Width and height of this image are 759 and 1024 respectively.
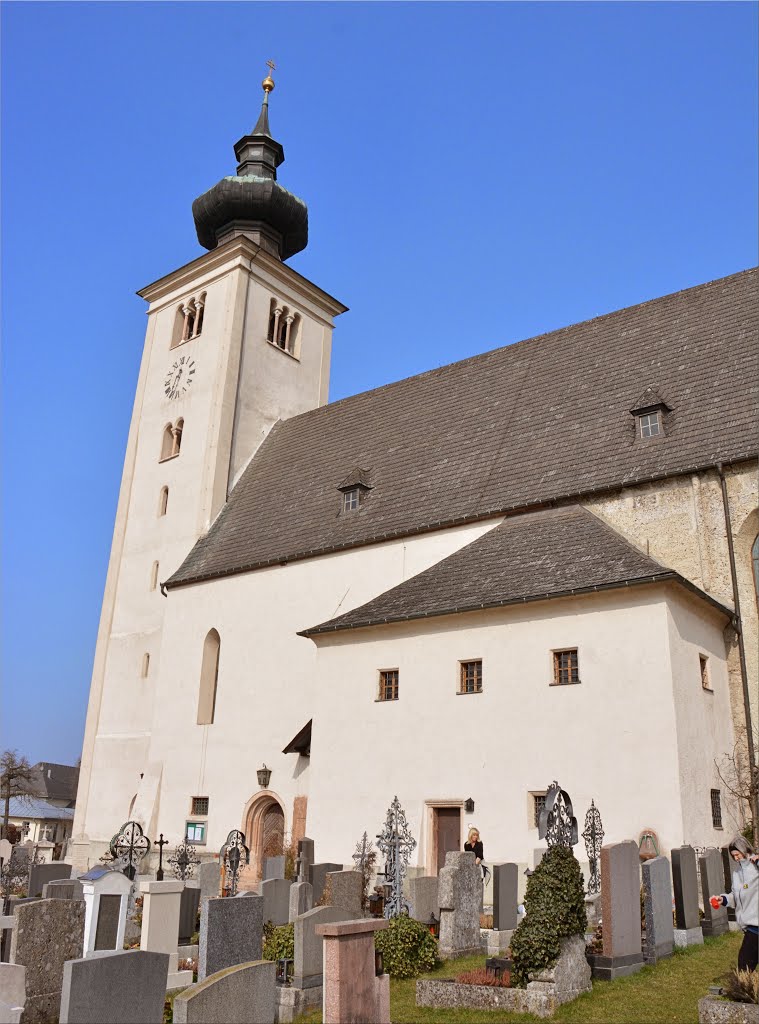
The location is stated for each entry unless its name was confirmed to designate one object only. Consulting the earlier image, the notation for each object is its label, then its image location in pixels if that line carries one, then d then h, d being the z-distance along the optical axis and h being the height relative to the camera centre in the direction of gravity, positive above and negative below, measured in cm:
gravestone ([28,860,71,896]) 1498 -42
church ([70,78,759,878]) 1516 +563
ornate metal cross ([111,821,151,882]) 1836 +7
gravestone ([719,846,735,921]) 1393 +2
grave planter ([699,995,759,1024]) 702 -104
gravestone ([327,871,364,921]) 1135 -40
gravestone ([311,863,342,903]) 1426 -31
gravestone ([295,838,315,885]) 1633 +0
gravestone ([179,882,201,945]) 1230 -78
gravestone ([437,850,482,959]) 1082 -51
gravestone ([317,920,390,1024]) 706 -89
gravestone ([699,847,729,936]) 1189 -18
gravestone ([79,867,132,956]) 1001 -61
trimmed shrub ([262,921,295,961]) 977 -91
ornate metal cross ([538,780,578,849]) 1131 +43
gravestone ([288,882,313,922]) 1144 -52
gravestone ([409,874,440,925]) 1196 -49
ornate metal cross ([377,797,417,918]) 1225 -6
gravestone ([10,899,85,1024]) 819 -86
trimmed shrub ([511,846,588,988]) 866 -47
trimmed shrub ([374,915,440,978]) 1016 -95
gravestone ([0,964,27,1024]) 722 -102
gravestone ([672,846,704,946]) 1106 -35
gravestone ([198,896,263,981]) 832 -70
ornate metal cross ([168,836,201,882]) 1736 -20
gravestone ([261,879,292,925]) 1188 -56
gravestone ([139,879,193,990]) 1015 -71
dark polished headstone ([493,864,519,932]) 1173 -43
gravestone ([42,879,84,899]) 1141 -50
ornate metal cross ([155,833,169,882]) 1817 +3
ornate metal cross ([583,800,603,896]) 1245 +32
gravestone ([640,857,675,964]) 1008 -47
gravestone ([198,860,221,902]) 1415 -39
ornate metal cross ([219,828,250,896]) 1610 -7
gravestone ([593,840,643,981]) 941 -47
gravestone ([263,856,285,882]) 1579 -23
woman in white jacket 782 -25
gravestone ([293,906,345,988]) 917 -93
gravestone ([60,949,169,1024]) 614 -91
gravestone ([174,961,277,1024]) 660 -102
